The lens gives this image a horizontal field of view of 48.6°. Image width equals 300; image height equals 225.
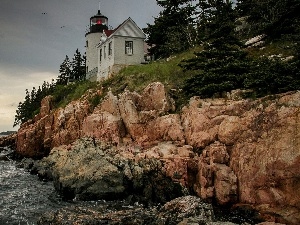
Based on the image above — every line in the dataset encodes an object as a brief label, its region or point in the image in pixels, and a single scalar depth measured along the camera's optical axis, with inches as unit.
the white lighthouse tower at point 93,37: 1974.0
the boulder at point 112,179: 772.0
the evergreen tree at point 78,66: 2751.7
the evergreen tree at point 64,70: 2851.6
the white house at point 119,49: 1630.2
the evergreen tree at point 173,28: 1557.6
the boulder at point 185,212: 507.5
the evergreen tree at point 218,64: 892.6
